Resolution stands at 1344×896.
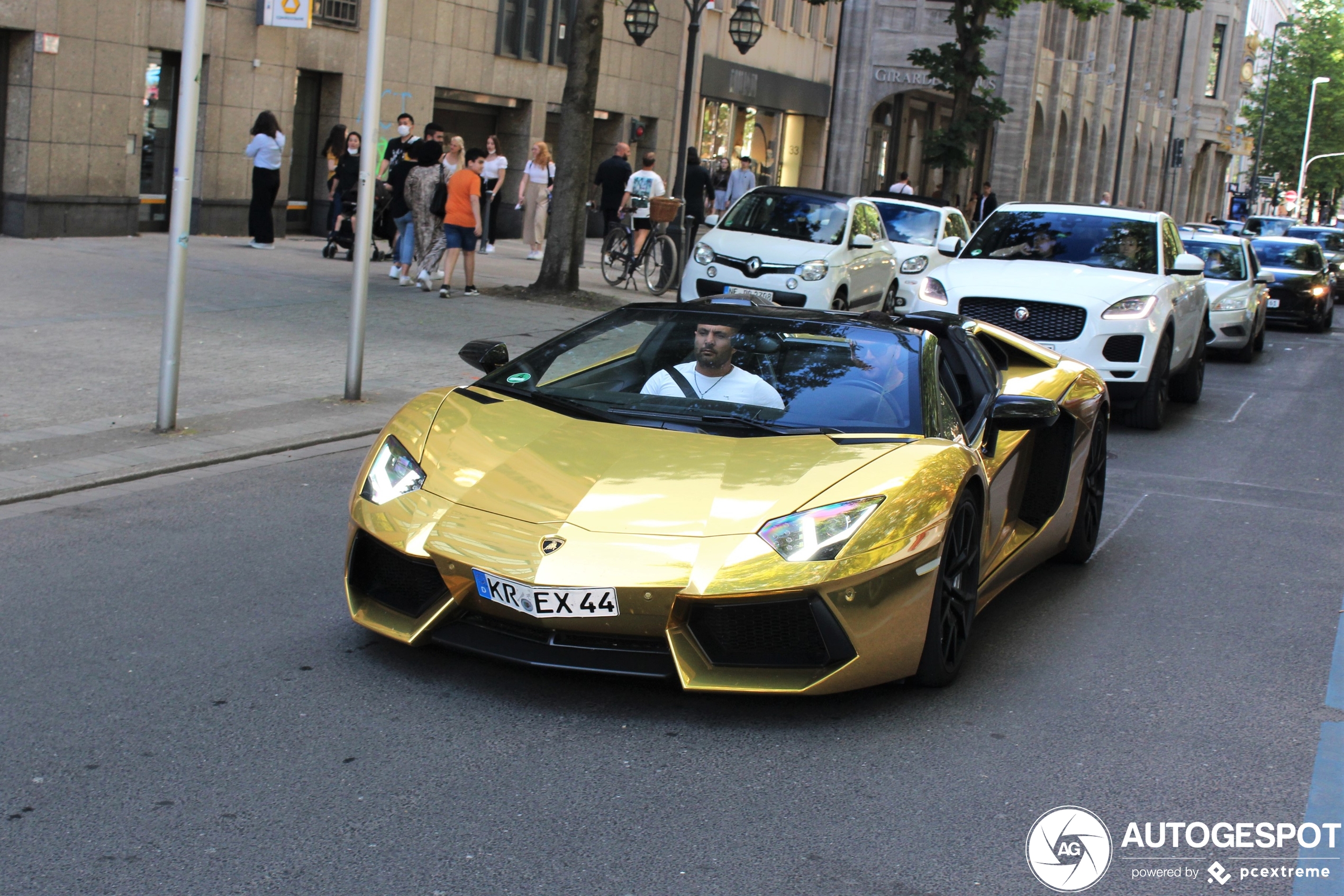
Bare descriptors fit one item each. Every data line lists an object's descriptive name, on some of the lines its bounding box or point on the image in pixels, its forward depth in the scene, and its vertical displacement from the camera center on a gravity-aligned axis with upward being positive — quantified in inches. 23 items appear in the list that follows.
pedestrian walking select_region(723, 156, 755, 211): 1093.1 +43.0
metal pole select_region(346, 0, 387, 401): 413.7 +10.9
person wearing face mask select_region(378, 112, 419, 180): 742.5 +32.4
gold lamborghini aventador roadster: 185.5 -33.6
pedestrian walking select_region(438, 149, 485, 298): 668.1 -0.7
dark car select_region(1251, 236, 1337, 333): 1016.9 +6.5
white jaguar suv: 490.0 -4.9
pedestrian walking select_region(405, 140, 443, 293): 697.0 +3.1
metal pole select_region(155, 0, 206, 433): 348.8 -5.3
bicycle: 791.1 -10.9
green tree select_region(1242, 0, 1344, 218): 3486.7 +471.6
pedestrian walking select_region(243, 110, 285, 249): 814.5 +10.9
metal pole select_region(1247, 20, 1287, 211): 2706.7 +211.8
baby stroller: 810.8 -9.2
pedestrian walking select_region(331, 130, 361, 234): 797.4 +14.8
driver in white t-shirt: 232.1 -20.7
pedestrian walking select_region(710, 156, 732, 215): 1373.0 +55.4
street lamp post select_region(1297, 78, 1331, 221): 3325.8 +351.6
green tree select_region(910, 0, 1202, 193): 1251.8 +158.1
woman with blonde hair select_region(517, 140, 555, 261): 949.8 +18.5
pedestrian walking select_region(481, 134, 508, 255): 953.5 +30.6
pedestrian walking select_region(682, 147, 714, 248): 941.2 +33.2
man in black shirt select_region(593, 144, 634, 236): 971.9 +29.7
